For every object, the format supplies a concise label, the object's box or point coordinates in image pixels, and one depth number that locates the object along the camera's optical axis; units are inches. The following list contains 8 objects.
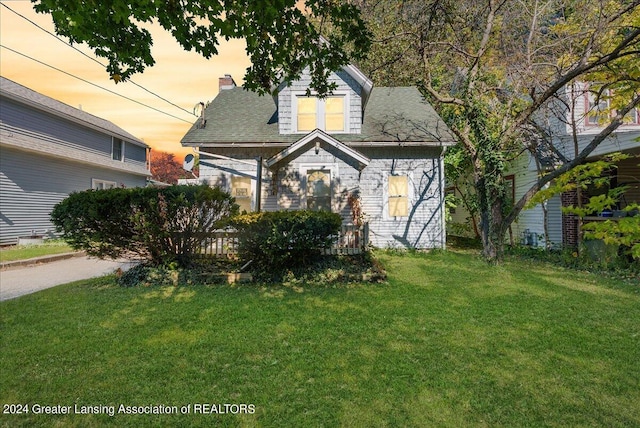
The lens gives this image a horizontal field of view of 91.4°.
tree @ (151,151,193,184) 2122.3
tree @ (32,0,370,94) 125.3
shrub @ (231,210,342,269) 278.2
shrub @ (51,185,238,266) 271.0
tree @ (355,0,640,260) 326.6
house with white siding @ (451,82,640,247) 416.5
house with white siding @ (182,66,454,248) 460.8
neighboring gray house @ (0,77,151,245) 549.3
